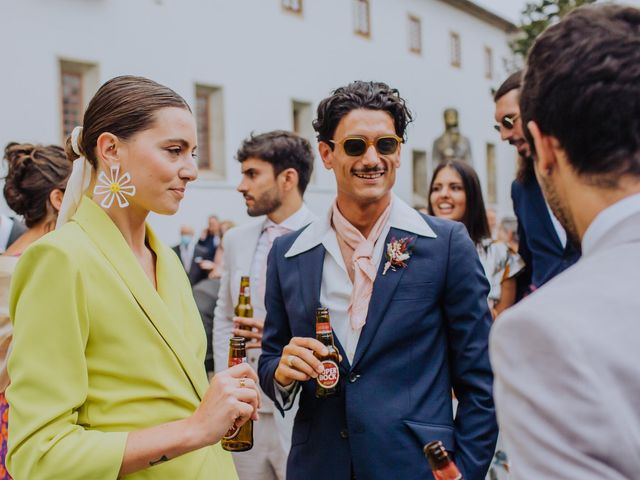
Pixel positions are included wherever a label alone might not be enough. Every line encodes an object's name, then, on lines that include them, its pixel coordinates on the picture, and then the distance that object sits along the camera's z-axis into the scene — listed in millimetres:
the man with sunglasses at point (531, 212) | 3873
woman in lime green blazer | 2023
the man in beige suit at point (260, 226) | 4617
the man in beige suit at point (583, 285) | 1187
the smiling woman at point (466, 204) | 4836
